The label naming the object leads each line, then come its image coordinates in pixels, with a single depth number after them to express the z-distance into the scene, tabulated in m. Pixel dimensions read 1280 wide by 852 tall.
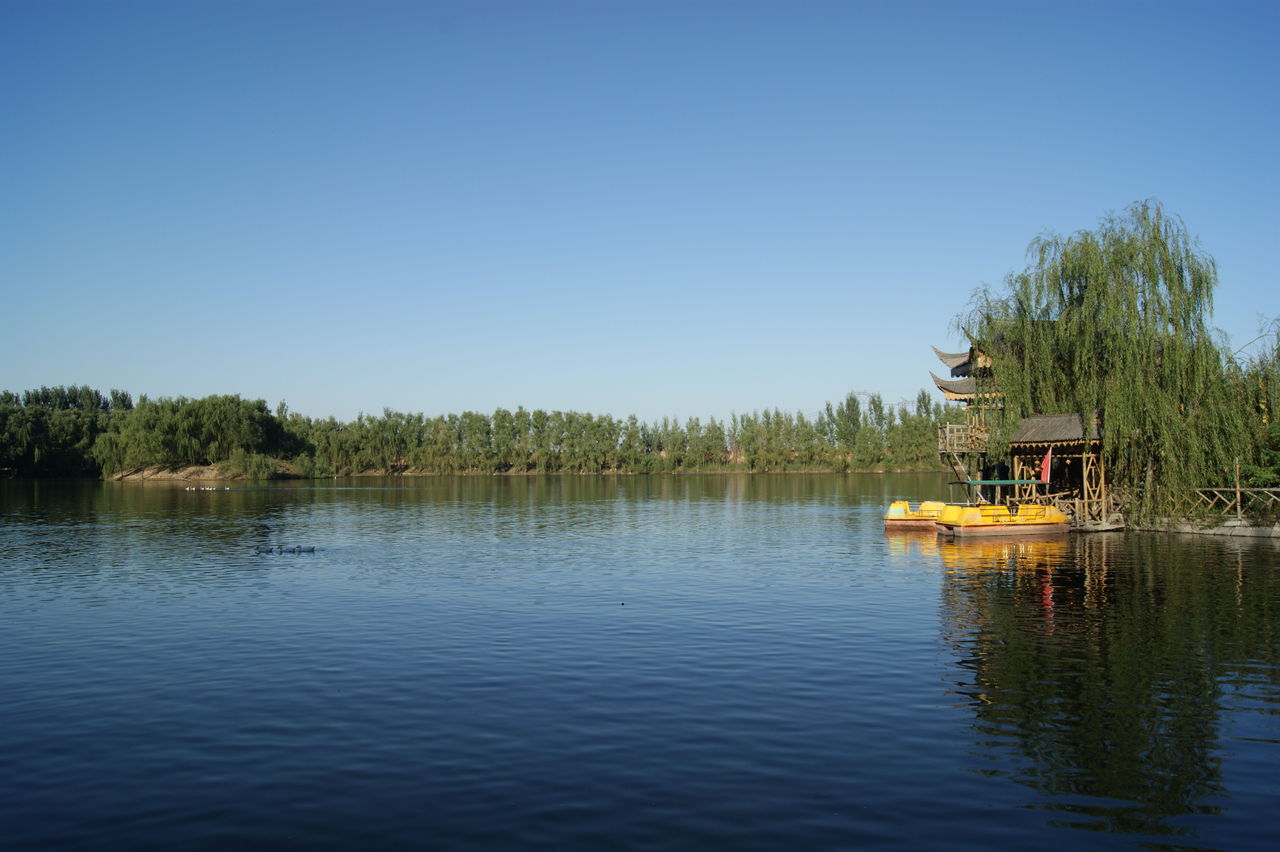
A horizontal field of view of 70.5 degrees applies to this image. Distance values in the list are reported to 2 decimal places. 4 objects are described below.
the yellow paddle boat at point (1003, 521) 39.91
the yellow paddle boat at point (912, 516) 45.31
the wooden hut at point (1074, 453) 41.66
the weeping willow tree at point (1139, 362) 39.12
